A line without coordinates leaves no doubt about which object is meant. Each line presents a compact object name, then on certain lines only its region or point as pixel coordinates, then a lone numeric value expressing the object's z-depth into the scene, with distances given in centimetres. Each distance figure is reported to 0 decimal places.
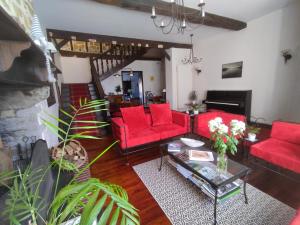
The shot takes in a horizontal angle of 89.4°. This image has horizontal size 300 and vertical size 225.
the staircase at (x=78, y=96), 451
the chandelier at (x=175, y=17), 292
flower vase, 158
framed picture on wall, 460
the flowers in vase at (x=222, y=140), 153
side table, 237
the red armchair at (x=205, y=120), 295
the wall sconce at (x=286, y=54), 349
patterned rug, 149
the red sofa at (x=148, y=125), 268
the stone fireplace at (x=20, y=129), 157
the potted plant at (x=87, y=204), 54
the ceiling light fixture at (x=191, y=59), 582
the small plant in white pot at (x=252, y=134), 237
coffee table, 145
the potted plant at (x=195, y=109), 403
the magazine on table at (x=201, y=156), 186
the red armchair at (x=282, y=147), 180
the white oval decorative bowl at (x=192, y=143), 221
